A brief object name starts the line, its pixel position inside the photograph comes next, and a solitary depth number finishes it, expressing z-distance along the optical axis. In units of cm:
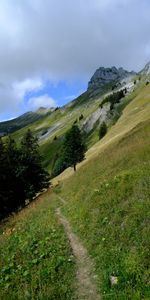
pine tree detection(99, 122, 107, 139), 8314
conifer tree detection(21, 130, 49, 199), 2915
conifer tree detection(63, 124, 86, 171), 4535
